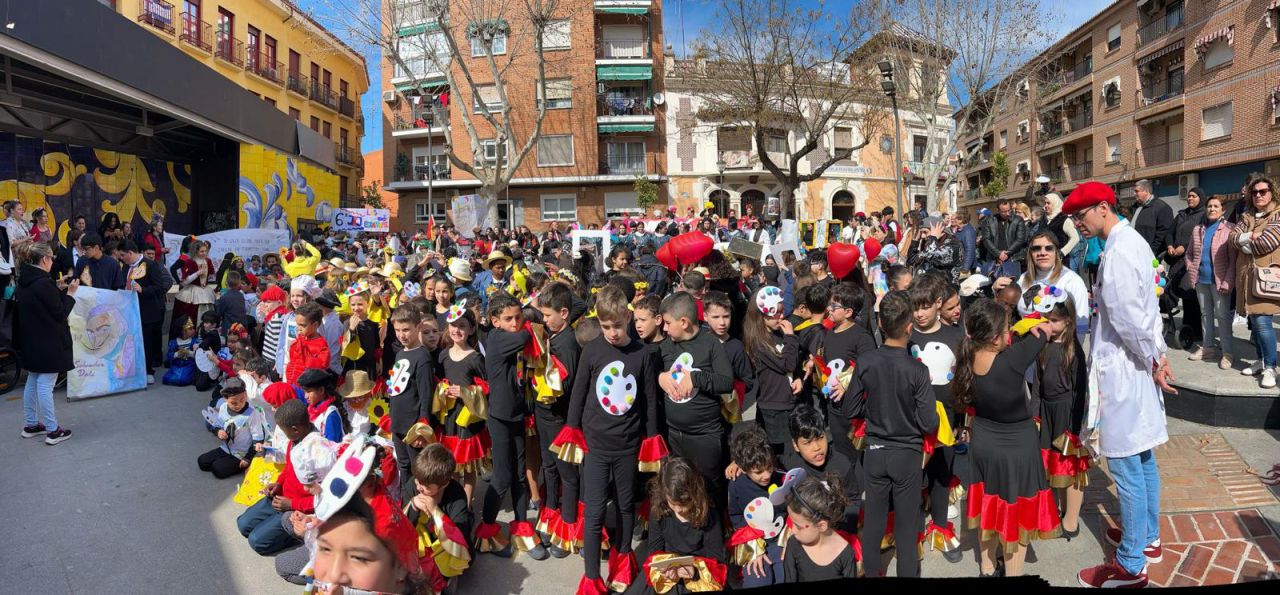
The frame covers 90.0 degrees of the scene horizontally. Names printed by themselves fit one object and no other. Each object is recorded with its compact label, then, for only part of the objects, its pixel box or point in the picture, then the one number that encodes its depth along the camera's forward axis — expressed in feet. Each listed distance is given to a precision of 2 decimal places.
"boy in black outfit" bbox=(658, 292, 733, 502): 11.91
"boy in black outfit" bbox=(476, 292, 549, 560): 13.67
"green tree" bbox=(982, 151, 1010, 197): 132.16
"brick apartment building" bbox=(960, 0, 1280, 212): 75.46
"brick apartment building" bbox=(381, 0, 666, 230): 99.86
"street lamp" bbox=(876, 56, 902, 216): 50.80
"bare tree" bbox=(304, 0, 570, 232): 70.44
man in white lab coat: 10.30
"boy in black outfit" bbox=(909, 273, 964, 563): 12.34
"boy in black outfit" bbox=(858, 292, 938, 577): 10.66
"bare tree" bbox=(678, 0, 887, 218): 67.36
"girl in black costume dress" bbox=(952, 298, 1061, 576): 10.74
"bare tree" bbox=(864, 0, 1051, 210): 68.80
